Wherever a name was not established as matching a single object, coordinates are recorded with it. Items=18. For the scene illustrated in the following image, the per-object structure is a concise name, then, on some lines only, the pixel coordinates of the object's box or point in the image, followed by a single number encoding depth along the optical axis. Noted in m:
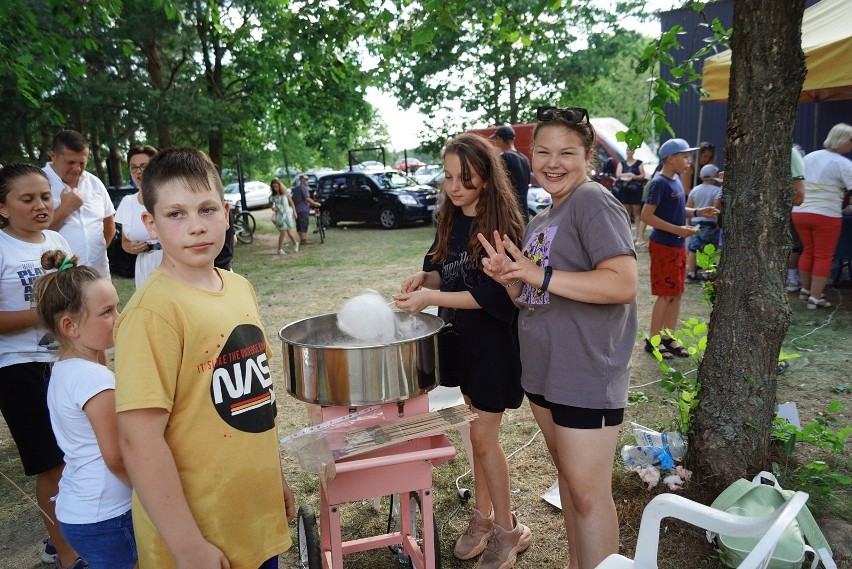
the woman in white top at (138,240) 3.46
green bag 2.07
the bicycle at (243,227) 15.19
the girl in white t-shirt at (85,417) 1.64
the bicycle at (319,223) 14.77
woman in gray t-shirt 1.81
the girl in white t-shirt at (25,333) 2.46
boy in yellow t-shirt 1.28
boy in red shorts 4.82
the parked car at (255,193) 28.61
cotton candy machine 1.87
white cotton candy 2.05
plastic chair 1.24
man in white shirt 3.22
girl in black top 2.25
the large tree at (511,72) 19.14
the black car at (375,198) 16.36
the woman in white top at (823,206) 5.85
